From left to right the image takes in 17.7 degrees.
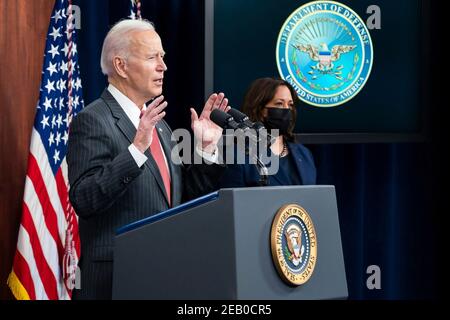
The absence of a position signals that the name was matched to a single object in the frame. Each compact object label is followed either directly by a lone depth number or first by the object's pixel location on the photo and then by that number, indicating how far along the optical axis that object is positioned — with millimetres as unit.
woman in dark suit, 5142
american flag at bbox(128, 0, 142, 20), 5538
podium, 3697
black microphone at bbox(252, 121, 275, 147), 3972
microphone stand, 3920
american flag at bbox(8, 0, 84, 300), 5082
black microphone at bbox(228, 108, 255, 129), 3993
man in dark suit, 3987
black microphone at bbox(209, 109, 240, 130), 4009
